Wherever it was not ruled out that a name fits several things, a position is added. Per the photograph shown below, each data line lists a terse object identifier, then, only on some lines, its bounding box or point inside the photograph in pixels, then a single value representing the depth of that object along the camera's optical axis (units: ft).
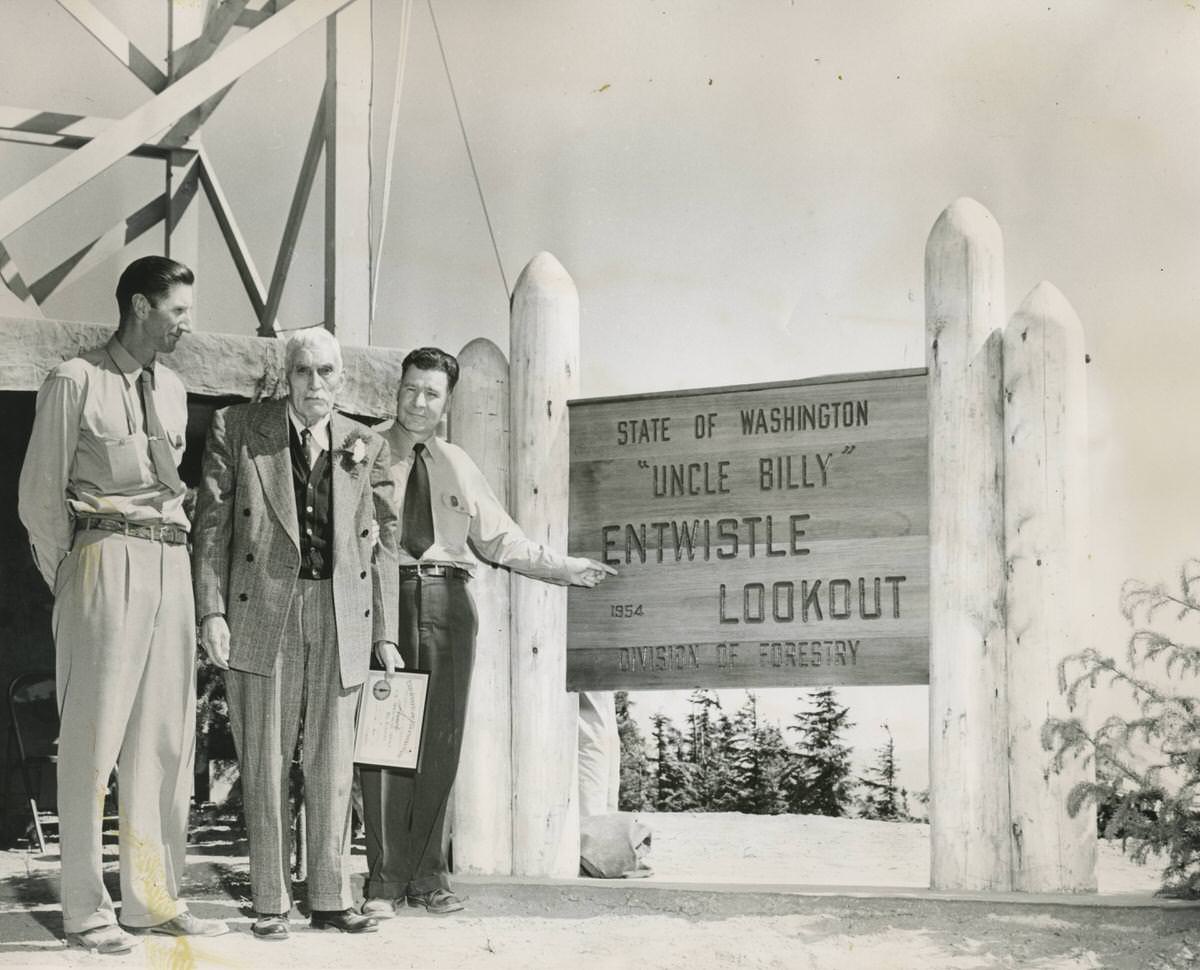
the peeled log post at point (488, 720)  19.27
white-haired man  16.62
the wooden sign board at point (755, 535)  18.19
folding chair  21.57
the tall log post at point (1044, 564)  17.28
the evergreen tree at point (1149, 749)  16.83
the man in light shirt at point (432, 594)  17.93
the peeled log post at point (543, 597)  19.29
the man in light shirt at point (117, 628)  16.03
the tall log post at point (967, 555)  17.56
